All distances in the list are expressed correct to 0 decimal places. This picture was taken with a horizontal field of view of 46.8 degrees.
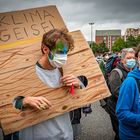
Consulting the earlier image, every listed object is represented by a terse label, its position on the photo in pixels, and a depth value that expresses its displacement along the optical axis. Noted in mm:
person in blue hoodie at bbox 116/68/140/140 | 1370
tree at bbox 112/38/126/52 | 44699
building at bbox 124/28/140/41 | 69711
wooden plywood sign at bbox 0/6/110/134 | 1154
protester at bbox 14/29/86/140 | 1190
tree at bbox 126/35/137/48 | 34211
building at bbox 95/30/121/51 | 71068
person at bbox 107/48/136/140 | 2031
